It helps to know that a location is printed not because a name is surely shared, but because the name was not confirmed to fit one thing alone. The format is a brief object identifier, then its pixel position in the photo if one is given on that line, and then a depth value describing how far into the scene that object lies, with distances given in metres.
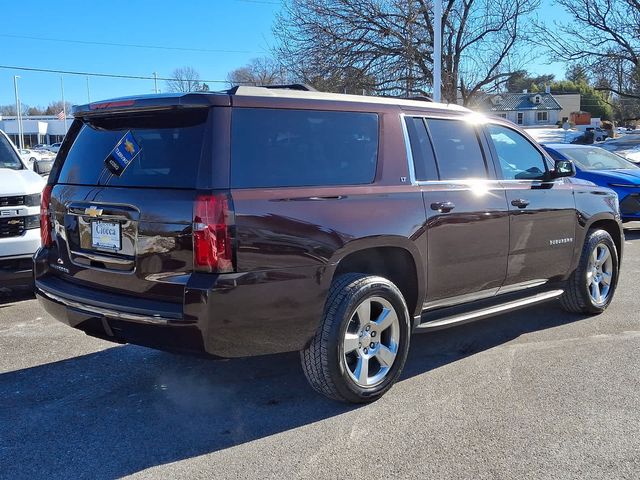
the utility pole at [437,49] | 14.24
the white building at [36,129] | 81.31
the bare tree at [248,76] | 36.47
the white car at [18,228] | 5.97
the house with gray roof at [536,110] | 87.00
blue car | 10.55
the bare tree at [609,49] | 23.47
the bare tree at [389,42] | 18.78
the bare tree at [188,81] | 39.52
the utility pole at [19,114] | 58.61
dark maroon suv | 3.32
